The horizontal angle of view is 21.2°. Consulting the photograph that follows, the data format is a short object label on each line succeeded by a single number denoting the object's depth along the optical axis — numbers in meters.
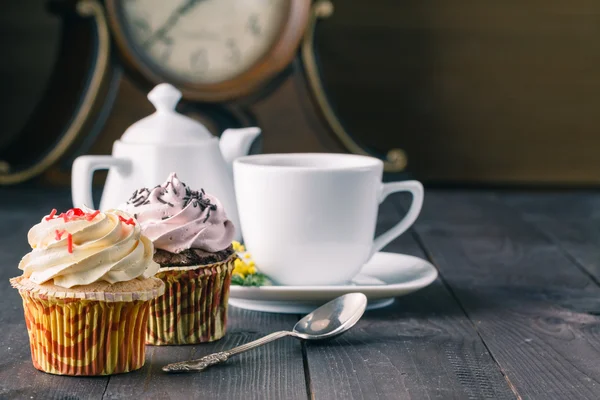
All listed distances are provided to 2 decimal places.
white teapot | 0.90
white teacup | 0.85
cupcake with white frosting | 0.74
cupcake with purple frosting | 0.80
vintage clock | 1.40
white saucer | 0.84
